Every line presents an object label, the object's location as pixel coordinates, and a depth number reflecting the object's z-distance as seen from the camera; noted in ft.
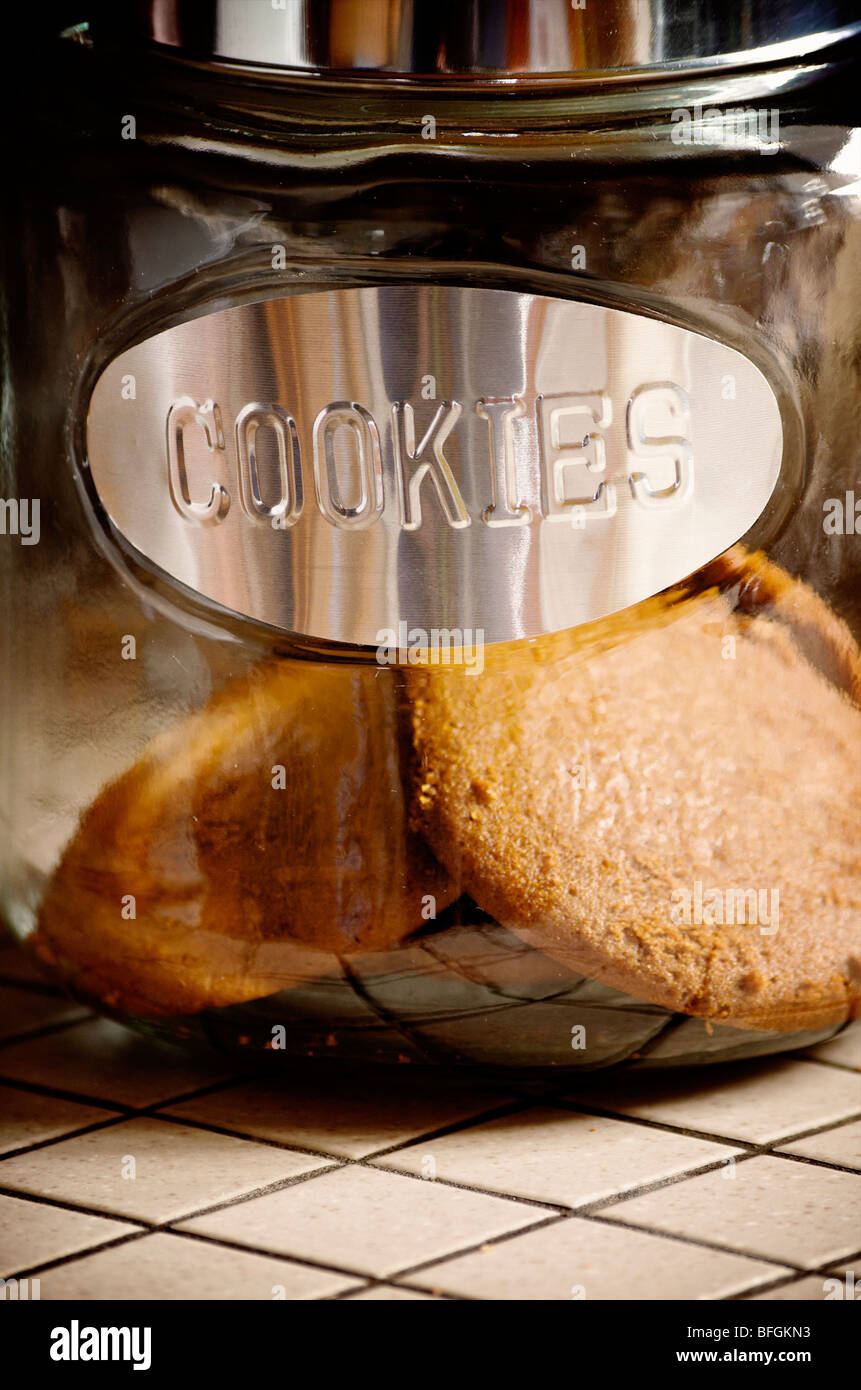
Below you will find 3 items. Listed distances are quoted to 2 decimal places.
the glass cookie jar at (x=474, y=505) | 1.48
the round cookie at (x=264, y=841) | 1.51
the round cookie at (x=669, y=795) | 1.49
